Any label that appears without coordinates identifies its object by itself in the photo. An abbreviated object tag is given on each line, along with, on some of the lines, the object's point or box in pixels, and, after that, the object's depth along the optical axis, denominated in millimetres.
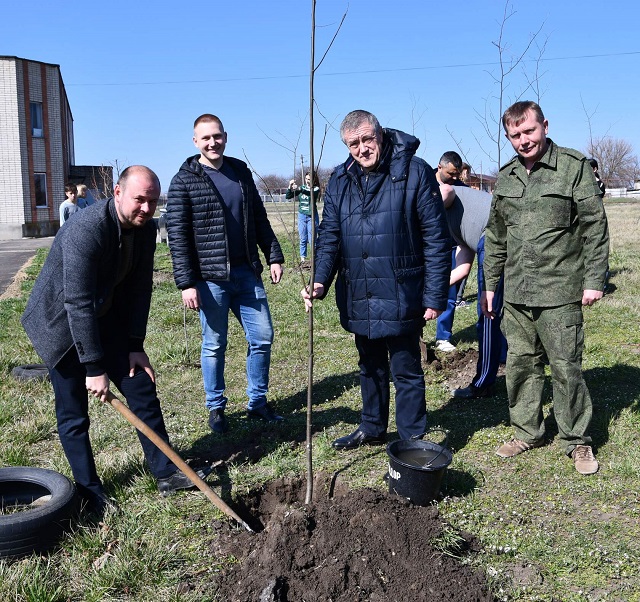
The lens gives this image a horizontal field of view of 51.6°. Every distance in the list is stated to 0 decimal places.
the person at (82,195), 12028
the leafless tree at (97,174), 35188
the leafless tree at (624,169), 38606
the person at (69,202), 11656
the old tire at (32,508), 3059
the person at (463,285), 6873
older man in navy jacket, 3875
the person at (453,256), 5805
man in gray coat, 3258
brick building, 31453
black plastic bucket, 3422
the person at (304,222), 13422
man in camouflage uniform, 3770
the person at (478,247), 5316
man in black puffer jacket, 4648
